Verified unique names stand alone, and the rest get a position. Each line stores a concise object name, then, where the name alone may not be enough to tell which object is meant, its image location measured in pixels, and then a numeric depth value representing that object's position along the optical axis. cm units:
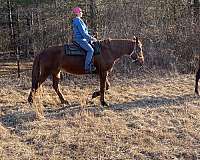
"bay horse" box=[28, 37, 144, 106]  1068
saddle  1062
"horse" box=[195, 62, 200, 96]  1197
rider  1028
